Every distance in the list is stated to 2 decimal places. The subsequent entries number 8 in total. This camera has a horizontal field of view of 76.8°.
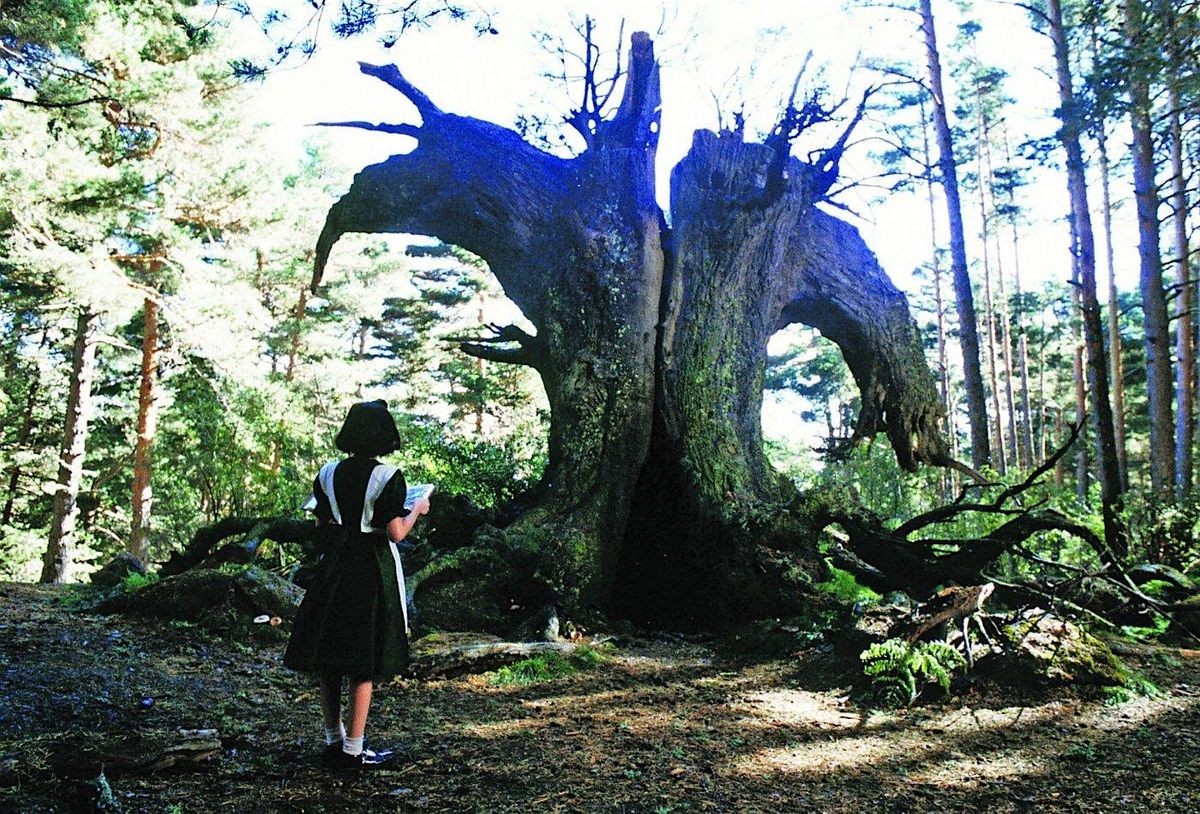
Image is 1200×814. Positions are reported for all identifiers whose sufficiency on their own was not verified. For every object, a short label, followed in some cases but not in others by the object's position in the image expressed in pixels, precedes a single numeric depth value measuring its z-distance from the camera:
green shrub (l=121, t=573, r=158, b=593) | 5.40
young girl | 2.88
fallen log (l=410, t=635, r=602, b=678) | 4.35
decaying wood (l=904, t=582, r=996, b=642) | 4.15
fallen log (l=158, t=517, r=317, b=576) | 6.27
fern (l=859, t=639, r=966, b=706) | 3.83
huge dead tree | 6.02
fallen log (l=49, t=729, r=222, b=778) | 2.53
